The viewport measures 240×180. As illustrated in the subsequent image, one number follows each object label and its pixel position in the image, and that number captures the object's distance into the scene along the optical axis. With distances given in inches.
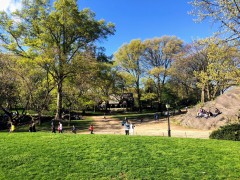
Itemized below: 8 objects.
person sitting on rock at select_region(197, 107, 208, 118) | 855.9
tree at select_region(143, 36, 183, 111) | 1528.1
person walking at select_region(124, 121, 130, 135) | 596.2
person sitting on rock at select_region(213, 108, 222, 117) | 847.2
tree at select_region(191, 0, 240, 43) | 318.6
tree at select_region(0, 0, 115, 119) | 953.6
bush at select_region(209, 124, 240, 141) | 438.2
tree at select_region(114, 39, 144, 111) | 1585.7
